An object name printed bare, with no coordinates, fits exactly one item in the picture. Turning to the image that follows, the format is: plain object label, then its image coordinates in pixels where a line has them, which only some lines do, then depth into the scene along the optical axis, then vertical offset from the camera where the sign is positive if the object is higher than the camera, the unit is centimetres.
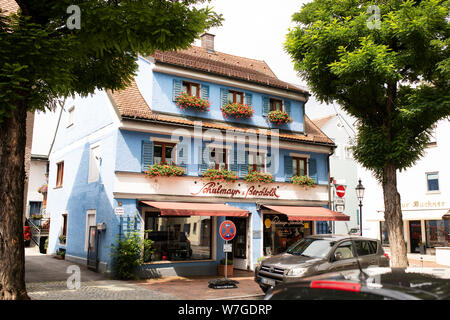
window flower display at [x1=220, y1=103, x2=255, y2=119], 2044 +539
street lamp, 2106 +143
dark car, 274 -48
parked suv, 1184 -122
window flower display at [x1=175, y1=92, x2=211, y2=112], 1909 +539
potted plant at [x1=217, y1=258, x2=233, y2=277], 1822 -220
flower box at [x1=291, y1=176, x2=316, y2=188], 2164 +200
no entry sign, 1934 +132
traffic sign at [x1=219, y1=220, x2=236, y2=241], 1432 -41
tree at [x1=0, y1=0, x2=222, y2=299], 823 +363
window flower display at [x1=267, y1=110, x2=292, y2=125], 2186 +541
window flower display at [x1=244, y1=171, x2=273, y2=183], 2008 +203
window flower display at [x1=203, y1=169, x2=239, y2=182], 1889 +200
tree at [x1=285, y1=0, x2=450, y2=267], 1417 +549
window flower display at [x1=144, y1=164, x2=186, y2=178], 1728 +200
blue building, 1739 +250
